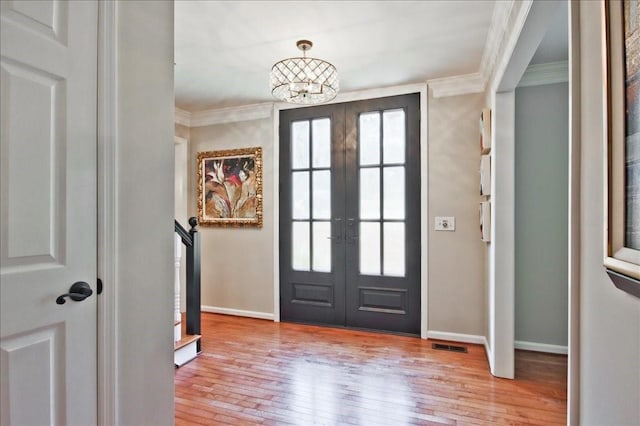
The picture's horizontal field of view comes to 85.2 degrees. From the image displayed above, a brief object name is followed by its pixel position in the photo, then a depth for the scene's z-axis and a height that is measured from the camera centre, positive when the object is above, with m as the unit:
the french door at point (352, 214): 3.30 -0.01
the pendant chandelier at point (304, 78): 2.34 +0.93
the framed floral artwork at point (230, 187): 3.84 +0.30
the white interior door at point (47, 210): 1.00 +0.01
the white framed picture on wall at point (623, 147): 0.72 +0.14
